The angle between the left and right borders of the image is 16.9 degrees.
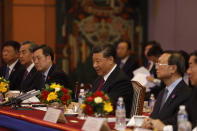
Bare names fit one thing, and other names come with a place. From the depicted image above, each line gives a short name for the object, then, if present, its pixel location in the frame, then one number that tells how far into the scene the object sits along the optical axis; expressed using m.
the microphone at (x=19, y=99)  6.74
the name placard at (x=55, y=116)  5.50
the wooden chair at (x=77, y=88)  8.22
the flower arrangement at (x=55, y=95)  6.29
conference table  5.32
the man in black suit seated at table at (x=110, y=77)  6.69
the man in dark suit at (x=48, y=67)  8.10
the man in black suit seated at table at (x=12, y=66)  10.27
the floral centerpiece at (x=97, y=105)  5.15
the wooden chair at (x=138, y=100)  6.64
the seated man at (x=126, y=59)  13.30
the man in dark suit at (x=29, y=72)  8.83
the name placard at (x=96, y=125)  4.72
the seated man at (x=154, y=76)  10.85
